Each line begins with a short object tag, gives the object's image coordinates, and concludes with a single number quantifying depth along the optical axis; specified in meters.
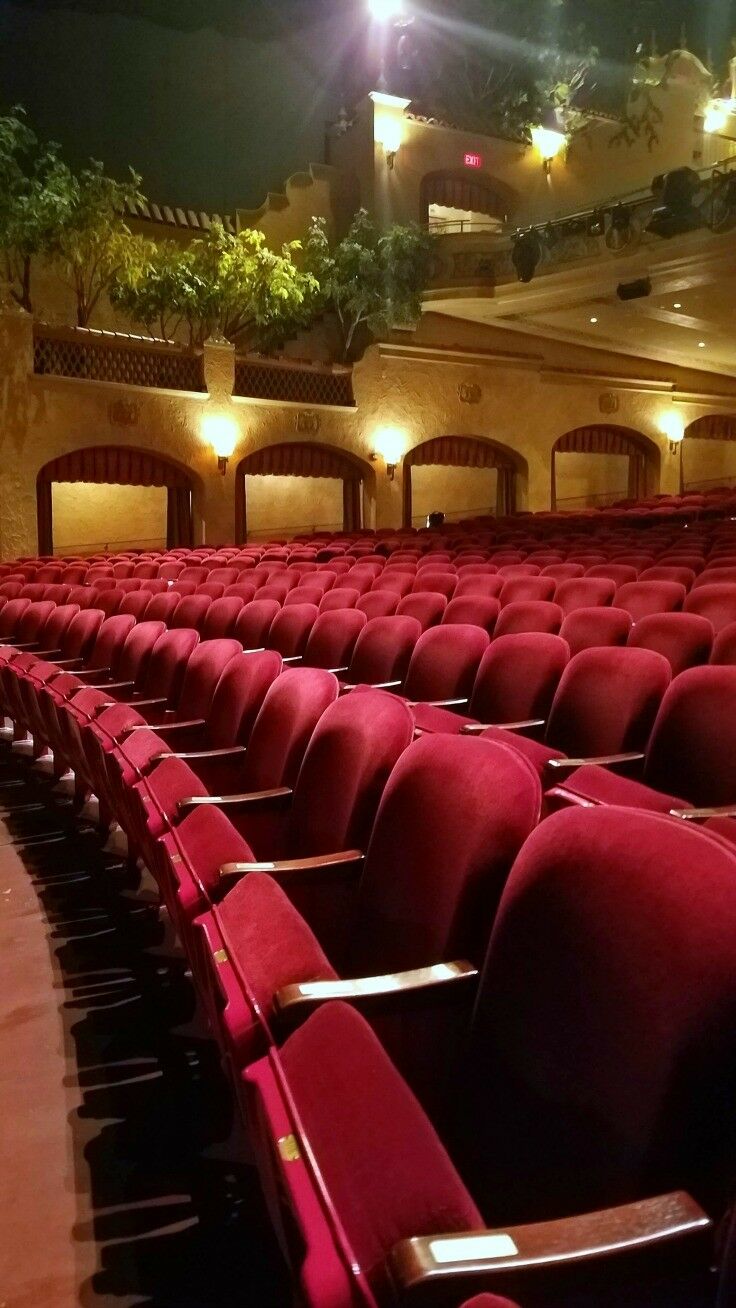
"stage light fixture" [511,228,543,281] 8.52
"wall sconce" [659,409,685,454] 11.10
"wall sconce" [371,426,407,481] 8.84
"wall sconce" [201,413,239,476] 7.64
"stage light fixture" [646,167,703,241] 7.40
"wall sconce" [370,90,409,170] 9.80
